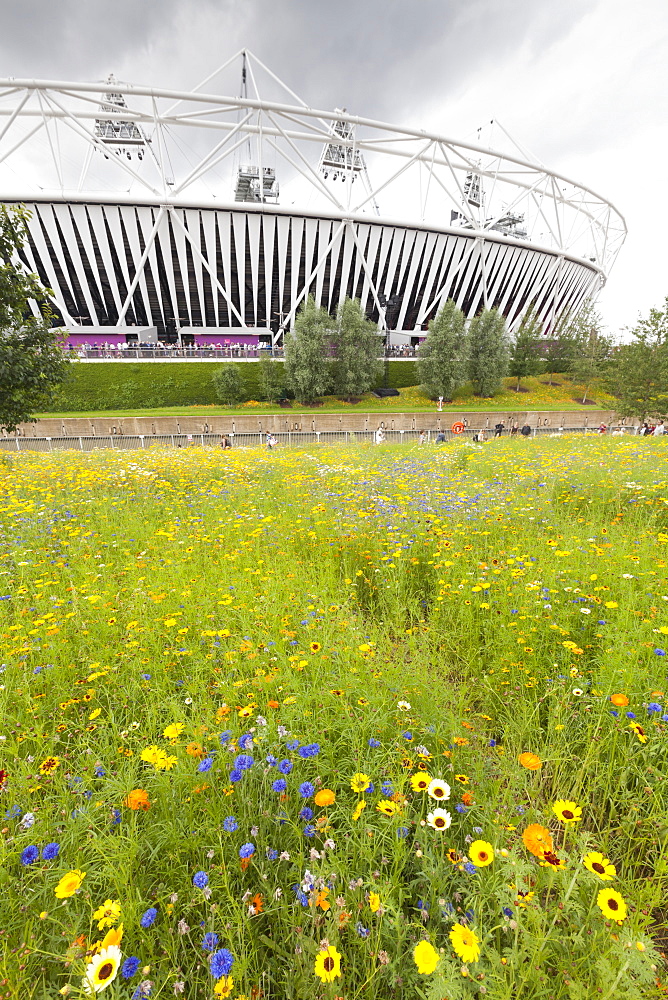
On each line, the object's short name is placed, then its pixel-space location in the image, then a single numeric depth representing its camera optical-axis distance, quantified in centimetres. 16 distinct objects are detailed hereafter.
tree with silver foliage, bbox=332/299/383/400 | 3456
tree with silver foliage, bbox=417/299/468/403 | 3491
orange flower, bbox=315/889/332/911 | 132
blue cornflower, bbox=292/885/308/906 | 141
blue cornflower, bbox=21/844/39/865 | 148
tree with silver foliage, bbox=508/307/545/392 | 4034
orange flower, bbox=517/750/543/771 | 169
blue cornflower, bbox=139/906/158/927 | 133
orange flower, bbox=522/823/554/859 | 136
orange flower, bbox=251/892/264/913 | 145
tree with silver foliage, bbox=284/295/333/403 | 3322
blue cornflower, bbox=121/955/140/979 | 122
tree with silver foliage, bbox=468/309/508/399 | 3631
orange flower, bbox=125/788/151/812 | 171
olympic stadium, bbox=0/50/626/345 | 4684
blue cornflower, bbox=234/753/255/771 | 172
